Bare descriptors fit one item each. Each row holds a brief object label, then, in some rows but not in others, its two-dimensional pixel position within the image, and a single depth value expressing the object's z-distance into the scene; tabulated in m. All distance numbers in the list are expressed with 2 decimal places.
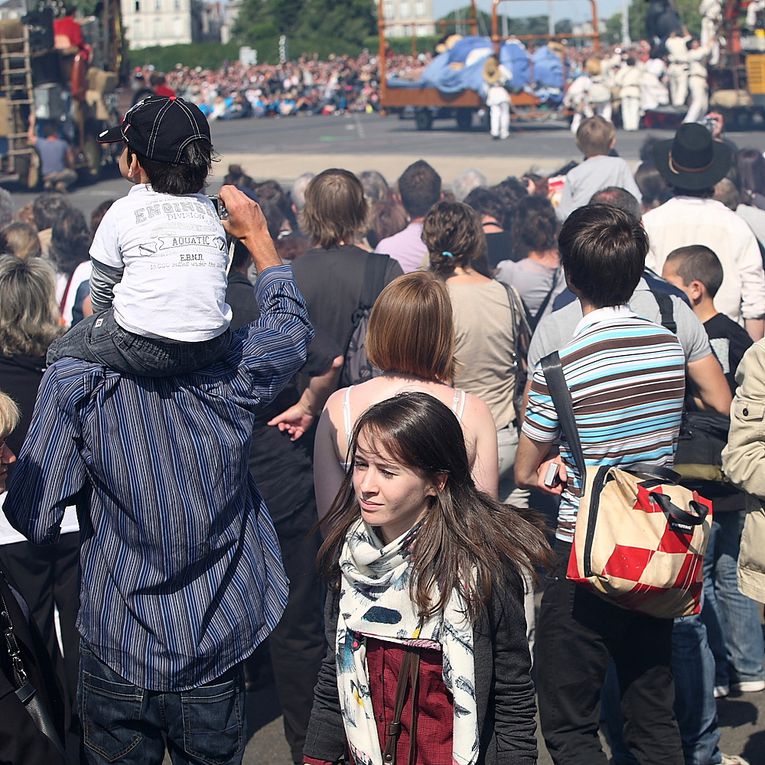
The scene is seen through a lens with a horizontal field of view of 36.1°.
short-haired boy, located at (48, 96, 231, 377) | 2.52
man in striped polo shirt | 3.35
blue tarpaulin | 29.39
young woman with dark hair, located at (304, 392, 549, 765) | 2.48
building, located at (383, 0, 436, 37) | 91.94
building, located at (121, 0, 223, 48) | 137.38
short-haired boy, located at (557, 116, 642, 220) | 7.95
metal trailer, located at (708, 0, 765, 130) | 25.08
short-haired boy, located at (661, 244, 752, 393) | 4.63
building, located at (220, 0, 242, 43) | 148.50
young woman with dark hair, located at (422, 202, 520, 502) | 4.70
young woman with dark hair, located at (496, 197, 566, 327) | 6.21
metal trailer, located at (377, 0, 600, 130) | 28.42
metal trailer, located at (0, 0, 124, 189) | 19.56
